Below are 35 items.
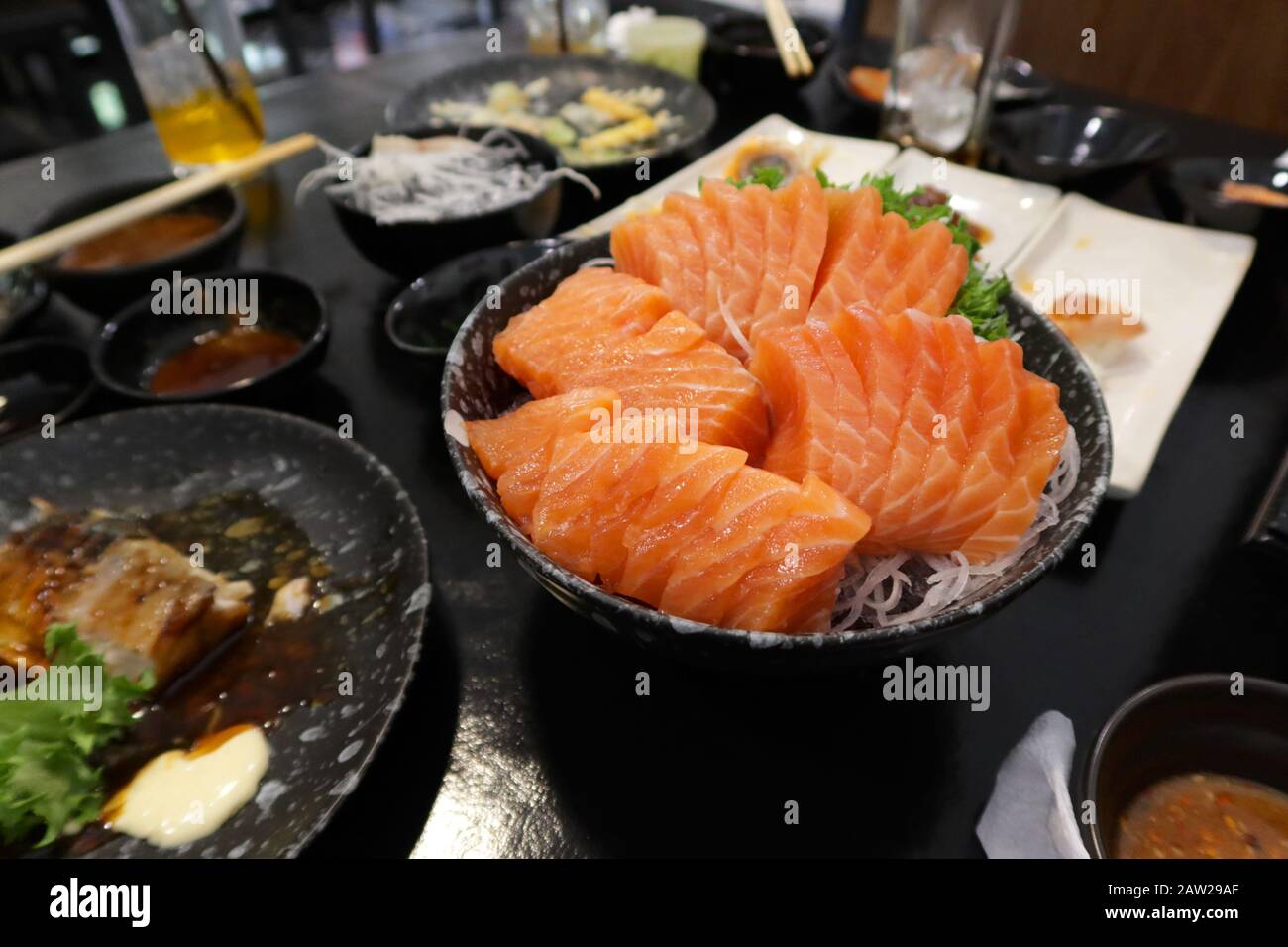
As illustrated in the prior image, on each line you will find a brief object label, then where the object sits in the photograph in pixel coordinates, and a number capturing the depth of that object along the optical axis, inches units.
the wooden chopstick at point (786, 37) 20.1
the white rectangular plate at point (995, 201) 18.6
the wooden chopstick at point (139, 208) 15.7
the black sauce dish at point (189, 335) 14.7
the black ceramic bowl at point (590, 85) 20.8
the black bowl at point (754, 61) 24.5
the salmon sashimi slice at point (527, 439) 10.0
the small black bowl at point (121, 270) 16.3
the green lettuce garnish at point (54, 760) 10.1
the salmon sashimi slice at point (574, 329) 11.2
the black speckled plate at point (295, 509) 10.2
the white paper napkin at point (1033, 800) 9.3
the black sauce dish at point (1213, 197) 17.9
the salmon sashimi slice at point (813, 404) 9.8
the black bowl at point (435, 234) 16.7
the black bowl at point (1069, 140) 19.9
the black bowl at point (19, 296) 16.3
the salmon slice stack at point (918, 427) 9.7
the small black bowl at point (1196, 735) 9.2
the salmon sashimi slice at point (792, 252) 11.8
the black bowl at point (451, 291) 15.4
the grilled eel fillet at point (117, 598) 11.3
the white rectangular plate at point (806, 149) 20.0
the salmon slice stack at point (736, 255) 11.9
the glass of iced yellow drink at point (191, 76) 21.7
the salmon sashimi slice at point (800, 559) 8.7
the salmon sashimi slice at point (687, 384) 10.3
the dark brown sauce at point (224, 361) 15.6
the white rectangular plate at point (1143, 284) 14.0
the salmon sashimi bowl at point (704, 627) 8.3
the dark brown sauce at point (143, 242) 17.9
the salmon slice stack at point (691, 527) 8.8
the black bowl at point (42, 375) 15.5
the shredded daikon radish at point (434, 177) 17.7
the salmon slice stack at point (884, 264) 11.7
